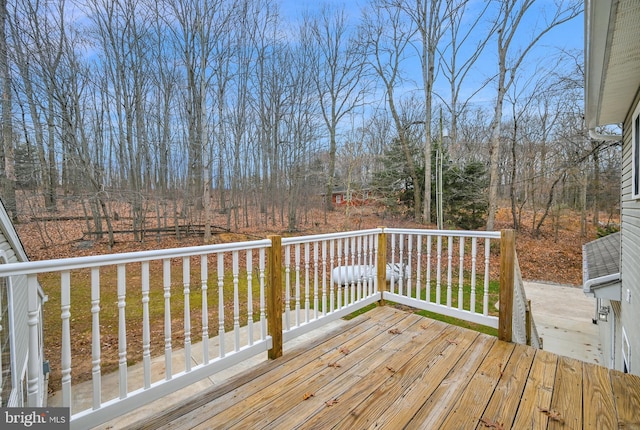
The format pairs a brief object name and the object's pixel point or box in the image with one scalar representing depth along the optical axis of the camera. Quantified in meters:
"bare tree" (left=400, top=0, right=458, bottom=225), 11.13
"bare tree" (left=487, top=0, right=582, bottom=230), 9.50
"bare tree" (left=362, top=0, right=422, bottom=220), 12.23
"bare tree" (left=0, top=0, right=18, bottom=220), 7.47
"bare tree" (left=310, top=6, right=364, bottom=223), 13.05
